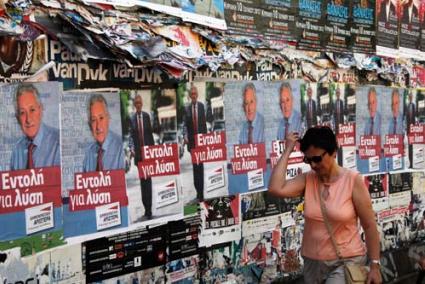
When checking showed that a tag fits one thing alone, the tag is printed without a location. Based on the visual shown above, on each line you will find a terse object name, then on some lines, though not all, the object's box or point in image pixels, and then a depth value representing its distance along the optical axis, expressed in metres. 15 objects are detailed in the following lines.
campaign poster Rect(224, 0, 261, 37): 5.73
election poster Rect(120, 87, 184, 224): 4.68
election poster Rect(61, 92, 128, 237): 4.25
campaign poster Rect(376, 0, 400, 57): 7.85
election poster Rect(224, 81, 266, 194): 5.66
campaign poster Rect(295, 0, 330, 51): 6.64
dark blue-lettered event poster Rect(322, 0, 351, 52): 7.05
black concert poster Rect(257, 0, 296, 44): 6.16
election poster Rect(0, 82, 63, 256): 3.83
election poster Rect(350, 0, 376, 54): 7.44
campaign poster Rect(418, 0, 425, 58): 8.80
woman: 3.77
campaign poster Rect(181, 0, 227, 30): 5.24
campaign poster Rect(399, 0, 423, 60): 8.38
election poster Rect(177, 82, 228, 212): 5.18
